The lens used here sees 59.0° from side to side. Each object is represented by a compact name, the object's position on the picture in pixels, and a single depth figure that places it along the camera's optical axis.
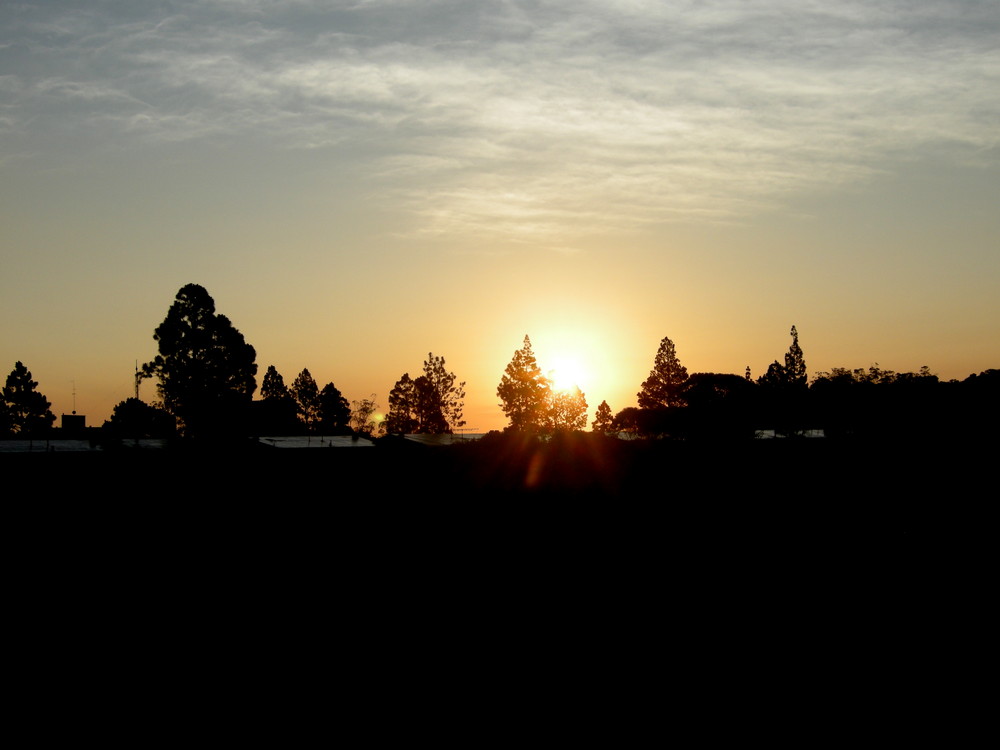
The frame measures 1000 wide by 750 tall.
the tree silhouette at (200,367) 77.81
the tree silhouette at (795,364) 121.56
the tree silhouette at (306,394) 130.75
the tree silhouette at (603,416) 148.88
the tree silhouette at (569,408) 133.88
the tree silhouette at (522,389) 116.62
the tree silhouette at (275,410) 97.90
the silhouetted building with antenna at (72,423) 79.19
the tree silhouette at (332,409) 131.12
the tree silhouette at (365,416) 140.00
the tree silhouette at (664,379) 116.38
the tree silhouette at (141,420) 83.56
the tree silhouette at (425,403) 128.25
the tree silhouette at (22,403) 106.62
